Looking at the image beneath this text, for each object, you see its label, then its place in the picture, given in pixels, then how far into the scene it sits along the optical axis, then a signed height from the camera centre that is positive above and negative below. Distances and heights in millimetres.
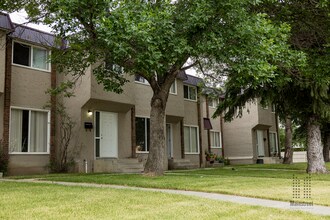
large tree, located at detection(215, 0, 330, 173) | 13469 +2746
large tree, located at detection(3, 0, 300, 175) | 9914 +3500
